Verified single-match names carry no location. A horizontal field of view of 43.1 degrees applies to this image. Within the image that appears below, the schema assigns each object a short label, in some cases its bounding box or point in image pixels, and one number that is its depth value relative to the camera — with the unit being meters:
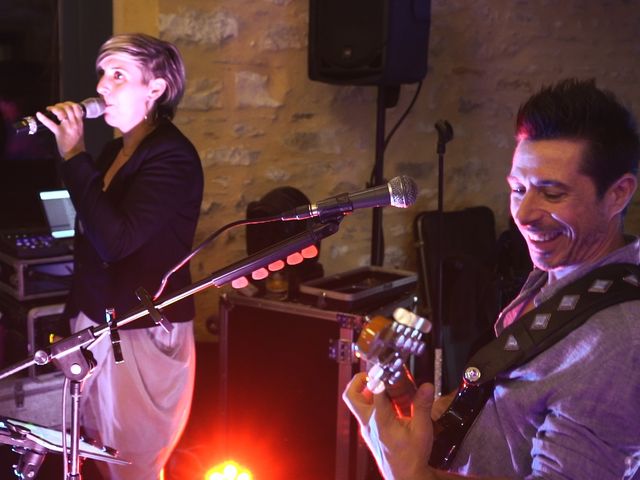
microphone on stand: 1.45
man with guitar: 1.32
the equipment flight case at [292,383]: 2.85
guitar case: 3.59
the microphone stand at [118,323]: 1.51
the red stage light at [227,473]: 2.72
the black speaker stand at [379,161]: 3.71
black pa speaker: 3.44
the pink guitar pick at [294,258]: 1.54
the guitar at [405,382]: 1.46
